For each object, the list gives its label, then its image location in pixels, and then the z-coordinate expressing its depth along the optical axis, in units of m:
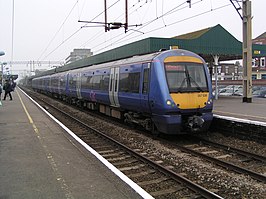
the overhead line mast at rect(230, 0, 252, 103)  20.53
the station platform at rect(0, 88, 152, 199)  5.18
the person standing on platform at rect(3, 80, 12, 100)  29.12
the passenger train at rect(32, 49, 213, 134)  9.85
